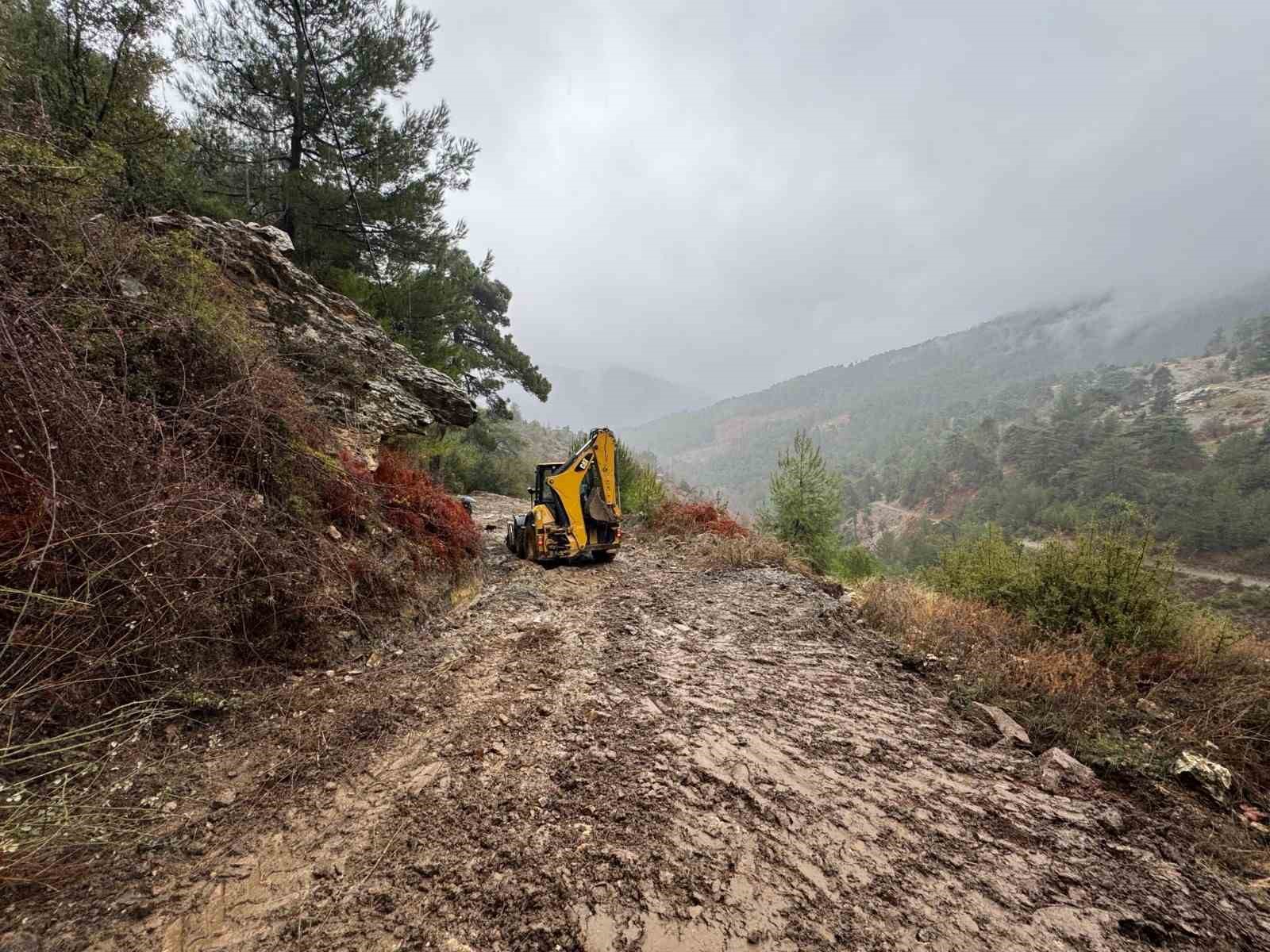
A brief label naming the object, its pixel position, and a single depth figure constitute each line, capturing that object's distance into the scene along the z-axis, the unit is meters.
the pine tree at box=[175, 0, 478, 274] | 8.42
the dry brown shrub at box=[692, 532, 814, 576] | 7.75
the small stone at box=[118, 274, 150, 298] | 3.69
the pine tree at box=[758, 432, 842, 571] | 13.76
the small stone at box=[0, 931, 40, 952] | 1.45
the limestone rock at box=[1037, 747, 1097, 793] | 2.61
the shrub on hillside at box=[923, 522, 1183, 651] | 4.60
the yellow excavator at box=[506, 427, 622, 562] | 7.27
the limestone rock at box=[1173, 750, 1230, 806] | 2.73
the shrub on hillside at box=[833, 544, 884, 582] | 14.77
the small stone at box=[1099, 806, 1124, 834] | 2.29
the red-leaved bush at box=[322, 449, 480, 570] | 4.51
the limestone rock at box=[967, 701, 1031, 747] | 3.04
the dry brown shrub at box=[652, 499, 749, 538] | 10.47
